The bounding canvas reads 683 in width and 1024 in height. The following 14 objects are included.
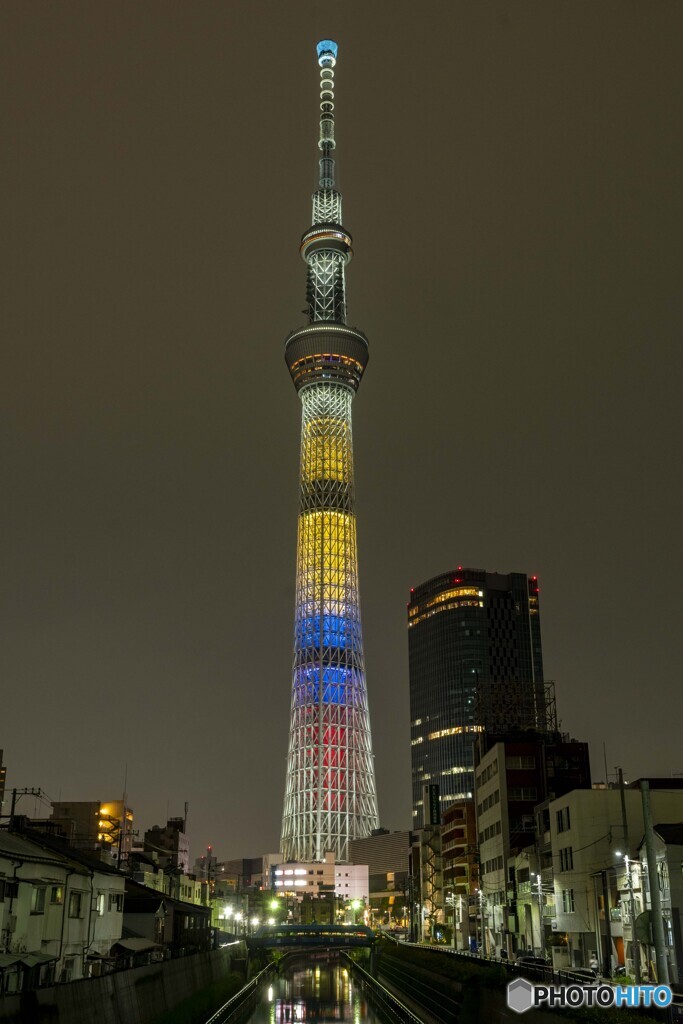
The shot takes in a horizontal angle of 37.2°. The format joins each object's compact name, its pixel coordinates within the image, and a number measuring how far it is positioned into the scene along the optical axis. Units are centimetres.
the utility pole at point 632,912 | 3922
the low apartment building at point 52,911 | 3975
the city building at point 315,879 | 16588
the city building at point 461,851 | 10462
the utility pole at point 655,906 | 2723
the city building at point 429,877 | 12575
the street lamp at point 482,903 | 8293
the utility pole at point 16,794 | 5632
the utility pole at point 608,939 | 5241
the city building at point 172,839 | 15231
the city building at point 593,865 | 5744
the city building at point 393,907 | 17225
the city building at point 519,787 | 8369
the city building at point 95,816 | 13626
